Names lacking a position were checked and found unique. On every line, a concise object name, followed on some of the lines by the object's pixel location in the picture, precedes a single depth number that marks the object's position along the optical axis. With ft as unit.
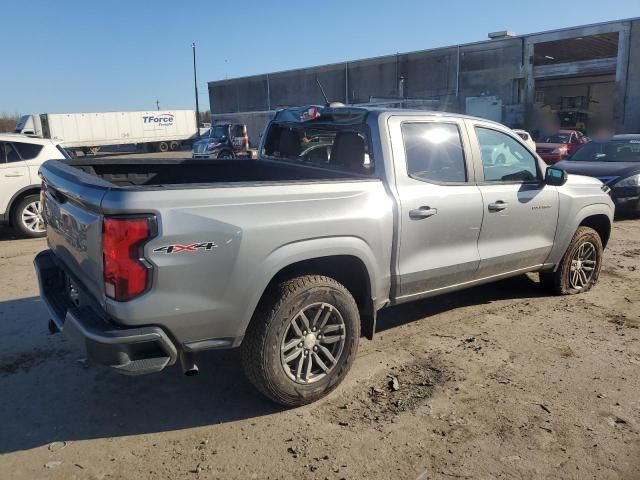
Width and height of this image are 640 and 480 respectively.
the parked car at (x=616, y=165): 31.81
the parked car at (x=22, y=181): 26.71
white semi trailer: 121.90
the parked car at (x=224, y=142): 82.17
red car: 61.59
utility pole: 141.12
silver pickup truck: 8.79
